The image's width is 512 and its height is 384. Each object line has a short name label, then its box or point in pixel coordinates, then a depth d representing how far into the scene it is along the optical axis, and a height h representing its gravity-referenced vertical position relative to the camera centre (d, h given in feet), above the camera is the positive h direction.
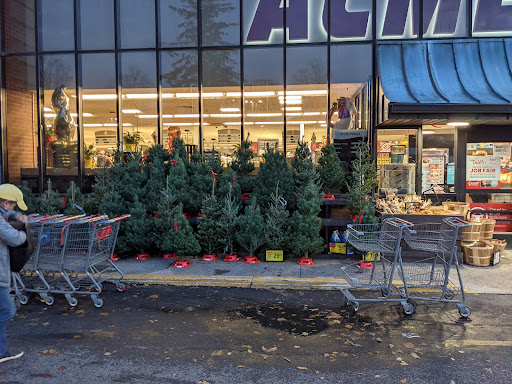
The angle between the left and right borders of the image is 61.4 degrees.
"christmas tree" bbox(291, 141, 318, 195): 30.68 +0.13
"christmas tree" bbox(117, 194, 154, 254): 29.14 -4.22
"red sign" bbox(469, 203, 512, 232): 36.29 -3.57
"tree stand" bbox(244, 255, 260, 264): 28.86 -6.07
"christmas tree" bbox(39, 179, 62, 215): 31.35 -2.61
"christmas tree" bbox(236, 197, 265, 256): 28.07 -3.88
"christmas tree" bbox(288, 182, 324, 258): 28.14 -3.66
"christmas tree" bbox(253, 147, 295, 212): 31.35 -0.70
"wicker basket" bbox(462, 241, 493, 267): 27.81 -5.42
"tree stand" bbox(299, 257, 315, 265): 28.37 -6.01
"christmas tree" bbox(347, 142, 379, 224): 28.07 -1.16
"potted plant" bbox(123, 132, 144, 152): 41.55 +2.78
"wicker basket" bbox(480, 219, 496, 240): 30.04 -4.15
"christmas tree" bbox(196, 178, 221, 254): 29.40 -3.80
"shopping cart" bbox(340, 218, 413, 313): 19.65 -3.70
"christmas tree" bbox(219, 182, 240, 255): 28.96 -3.67
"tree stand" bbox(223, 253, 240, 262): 29.35 -6.02
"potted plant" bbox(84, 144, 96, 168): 41.36 +1.22
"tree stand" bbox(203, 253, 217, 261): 29.66 -6.04
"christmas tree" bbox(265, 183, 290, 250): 28.55 -3.81
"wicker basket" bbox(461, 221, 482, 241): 28.72 -4.10
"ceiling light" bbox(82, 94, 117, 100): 41.73 +6.95
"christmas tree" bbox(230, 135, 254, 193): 34.42 +0.59
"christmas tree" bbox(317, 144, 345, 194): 33.22 -0.16
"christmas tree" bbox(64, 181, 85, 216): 30.58 -2.45
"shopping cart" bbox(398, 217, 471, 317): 19.26 -5.28
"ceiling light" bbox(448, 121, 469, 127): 33.16 +3.72
